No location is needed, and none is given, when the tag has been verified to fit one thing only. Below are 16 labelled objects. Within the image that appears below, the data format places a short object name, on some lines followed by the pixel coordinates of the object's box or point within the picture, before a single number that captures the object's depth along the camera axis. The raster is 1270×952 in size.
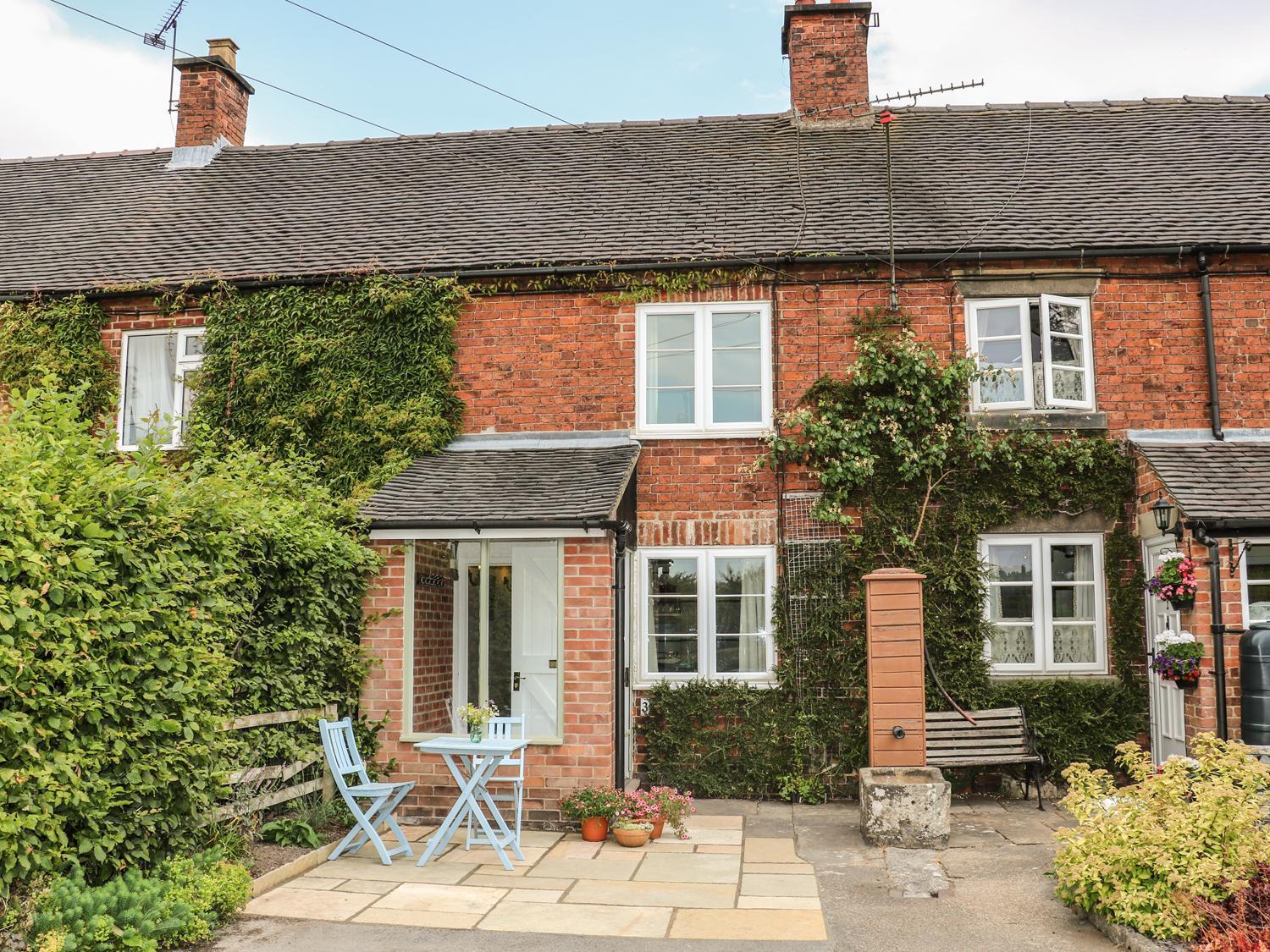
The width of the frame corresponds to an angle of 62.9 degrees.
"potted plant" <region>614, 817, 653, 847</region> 8.36
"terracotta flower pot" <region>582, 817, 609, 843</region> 8.59
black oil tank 9.01
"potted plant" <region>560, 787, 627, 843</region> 8.59
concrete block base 8.34
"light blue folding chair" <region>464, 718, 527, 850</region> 8.30
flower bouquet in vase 7.89
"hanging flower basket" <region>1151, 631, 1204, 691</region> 9.44
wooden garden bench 10.02
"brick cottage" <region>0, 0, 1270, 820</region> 9.70
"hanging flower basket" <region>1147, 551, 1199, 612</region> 9.53
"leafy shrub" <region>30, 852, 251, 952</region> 5.12
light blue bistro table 7.67
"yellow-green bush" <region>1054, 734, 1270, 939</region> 5.71
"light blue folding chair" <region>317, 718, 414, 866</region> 7.41
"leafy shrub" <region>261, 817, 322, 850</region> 7.78
